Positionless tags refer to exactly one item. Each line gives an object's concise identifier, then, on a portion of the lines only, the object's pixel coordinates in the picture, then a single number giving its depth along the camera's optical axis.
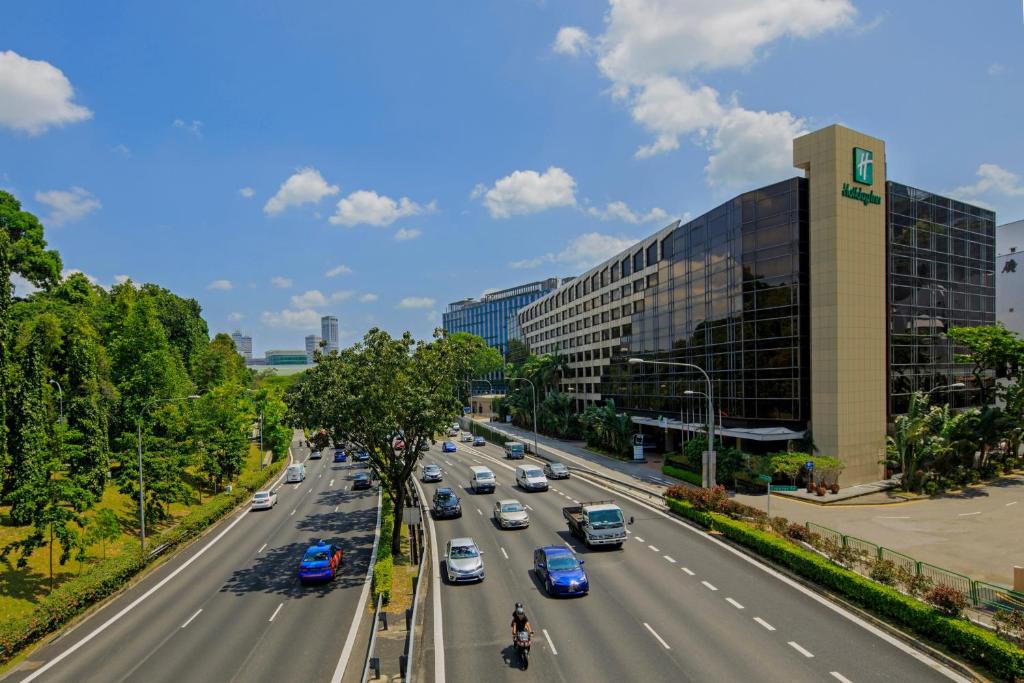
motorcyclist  17.59
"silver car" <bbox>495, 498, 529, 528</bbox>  34.34
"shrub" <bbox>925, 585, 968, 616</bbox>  18.33
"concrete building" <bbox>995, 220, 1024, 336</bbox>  79.06
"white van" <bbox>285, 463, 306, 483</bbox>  59.12
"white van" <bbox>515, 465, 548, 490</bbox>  46.25
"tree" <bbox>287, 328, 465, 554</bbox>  29.33
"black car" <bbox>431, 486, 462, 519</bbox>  38.09
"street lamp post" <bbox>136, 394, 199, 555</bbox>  31.94
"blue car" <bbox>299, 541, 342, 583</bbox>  26.83
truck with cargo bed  29.36
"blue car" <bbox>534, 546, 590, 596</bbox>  22.94
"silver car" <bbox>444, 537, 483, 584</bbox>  25.22
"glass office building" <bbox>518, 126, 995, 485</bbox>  45.78
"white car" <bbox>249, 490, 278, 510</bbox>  45.56
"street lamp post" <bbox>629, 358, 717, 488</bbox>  35.72
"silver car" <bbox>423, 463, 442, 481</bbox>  54.59
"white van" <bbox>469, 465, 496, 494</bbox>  47.00
